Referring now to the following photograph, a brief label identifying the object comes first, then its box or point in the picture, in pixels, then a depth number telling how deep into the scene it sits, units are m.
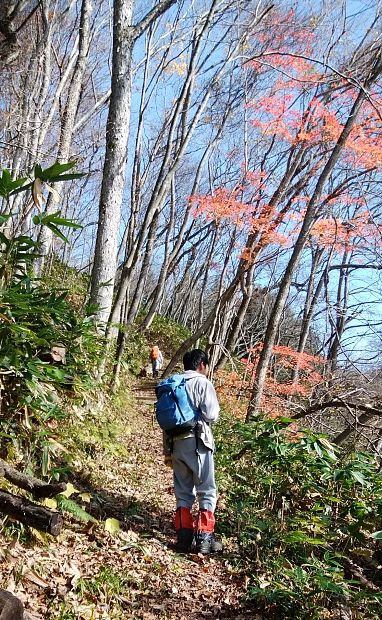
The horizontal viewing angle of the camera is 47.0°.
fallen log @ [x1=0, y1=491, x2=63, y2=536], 2.04
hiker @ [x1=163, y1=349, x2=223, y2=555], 3.51
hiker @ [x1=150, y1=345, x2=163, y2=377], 12.94
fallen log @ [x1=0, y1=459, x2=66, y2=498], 2.16
